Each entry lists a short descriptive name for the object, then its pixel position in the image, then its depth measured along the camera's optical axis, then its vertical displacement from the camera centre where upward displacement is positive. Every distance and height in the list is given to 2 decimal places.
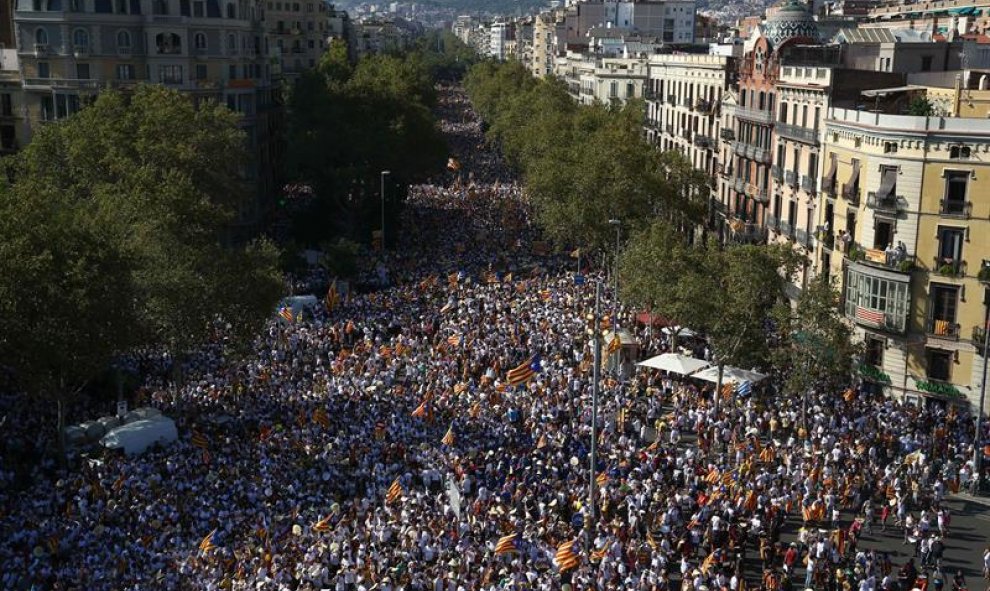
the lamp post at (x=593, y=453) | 30.42 -11.08
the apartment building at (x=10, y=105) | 70.25 -3.19
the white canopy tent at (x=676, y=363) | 44.66 -12.77
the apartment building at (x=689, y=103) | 76.38 -3.83
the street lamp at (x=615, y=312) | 48.58 -11.79
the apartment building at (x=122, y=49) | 67.56 +0.39
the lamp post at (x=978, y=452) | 36.06 -13.33
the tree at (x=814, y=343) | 40.06 -10.72
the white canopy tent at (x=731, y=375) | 43.38 -12.86
